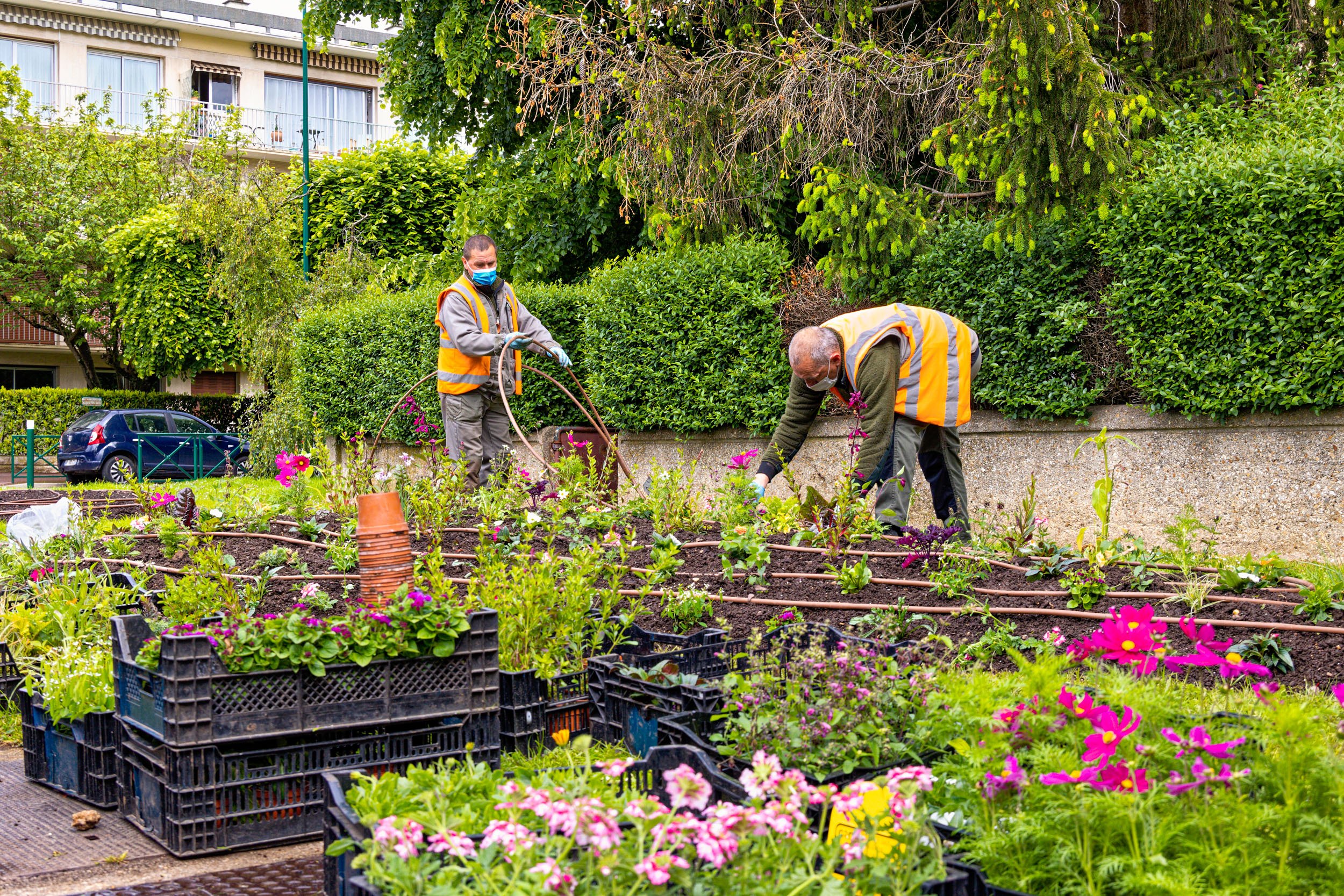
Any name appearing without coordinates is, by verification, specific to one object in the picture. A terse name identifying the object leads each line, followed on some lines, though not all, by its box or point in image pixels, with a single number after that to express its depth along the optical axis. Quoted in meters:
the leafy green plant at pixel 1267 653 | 3.86
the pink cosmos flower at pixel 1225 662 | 2.31
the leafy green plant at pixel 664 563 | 4.96
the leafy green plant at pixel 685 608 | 4.59
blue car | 20.62
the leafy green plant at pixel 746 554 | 5.14
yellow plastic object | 1.95
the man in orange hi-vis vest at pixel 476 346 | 7.96
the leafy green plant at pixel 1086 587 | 4.47
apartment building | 32.94
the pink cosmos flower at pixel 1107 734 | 2.00
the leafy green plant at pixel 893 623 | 4.18
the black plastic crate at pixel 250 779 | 3.07
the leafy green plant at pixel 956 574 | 4.69
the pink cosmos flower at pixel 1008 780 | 2.11
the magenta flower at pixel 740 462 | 6.20
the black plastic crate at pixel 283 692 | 3.05
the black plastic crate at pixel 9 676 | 4.62
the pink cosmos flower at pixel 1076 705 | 2.21
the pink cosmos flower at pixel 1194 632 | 2.36
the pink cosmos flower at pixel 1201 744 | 2.00
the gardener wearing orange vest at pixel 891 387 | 6.45
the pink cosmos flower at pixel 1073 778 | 2.00
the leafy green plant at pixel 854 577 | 4.85
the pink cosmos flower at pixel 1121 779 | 1.96
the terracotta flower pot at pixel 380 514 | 3.97
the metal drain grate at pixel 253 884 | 2.80
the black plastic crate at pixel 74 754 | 3.58
